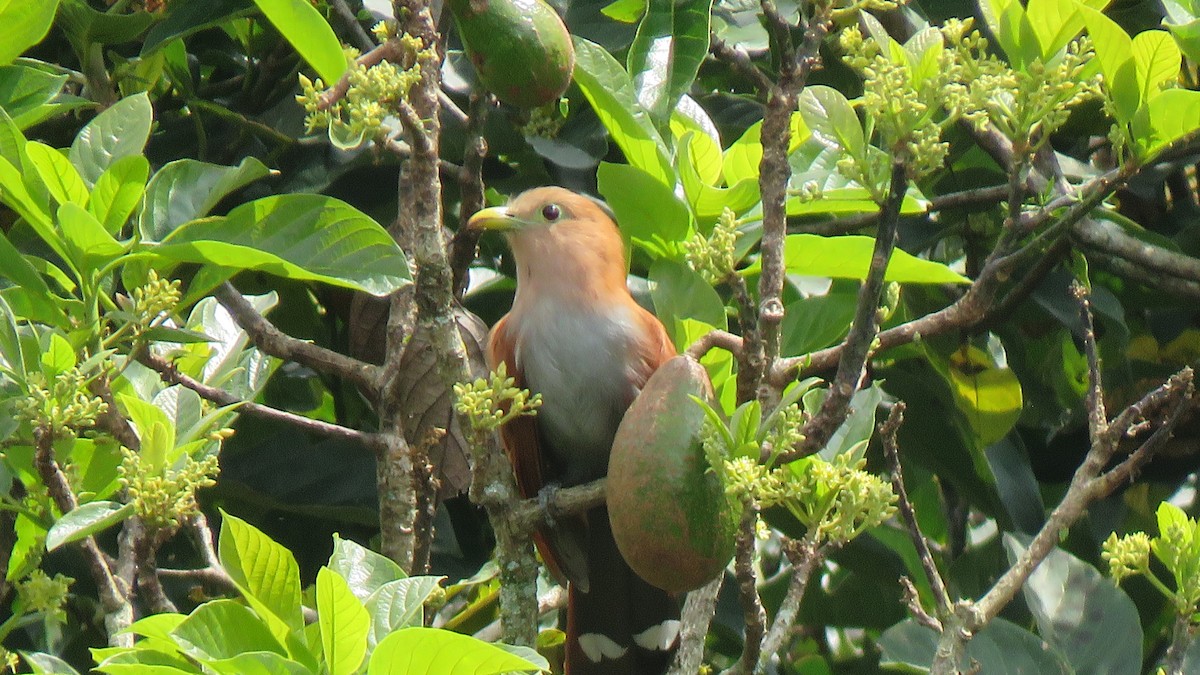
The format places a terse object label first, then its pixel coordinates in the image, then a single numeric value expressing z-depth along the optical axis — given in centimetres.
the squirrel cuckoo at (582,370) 734
